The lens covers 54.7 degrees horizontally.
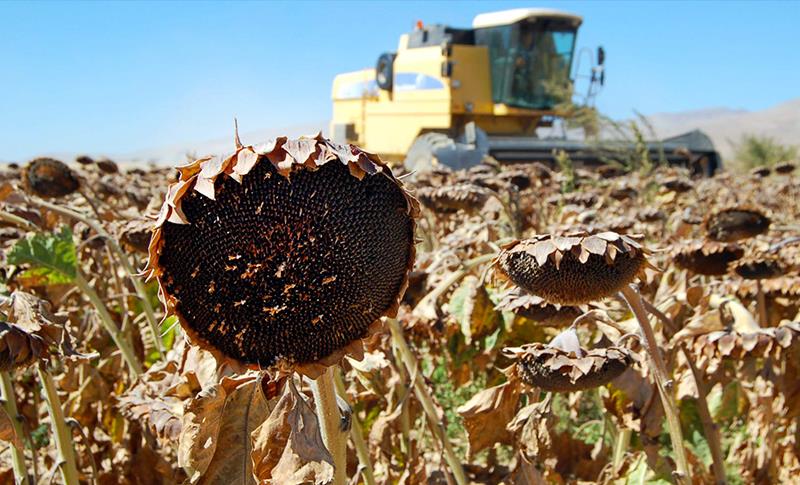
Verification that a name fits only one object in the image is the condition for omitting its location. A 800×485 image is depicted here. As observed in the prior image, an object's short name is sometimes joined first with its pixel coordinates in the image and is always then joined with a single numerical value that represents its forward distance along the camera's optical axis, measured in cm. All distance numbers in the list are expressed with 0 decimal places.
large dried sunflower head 121
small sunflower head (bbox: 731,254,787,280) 246
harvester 1520
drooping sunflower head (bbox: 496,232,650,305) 148
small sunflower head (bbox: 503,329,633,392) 170
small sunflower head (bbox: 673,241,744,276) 253
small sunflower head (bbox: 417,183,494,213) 398
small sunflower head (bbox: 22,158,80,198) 386
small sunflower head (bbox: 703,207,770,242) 293
